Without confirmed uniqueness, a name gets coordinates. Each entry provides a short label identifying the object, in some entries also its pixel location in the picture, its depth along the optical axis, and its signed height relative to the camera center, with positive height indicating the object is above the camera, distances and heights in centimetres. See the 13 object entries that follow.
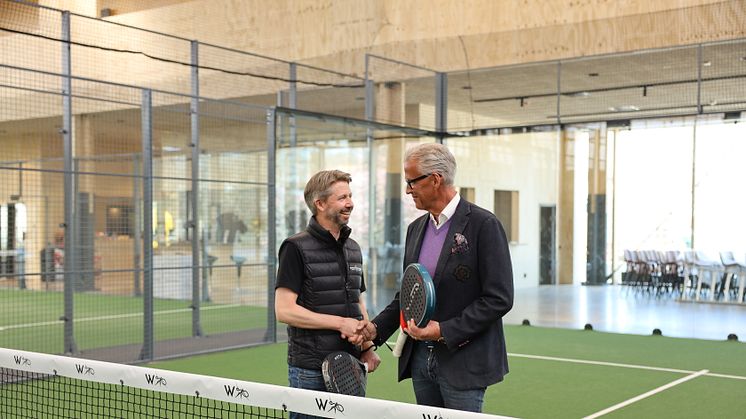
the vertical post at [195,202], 1296 -24
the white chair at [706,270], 1423 -126
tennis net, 325 -83
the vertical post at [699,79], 1366 +162
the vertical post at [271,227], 1280 -58
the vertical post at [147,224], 1110 -47
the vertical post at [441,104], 1622 +146
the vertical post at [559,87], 1499 +163
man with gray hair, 359 -40
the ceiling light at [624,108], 1456 +125
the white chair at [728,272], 1399 -127
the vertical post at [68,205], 1072 -24
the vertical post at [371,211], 1545 -41
